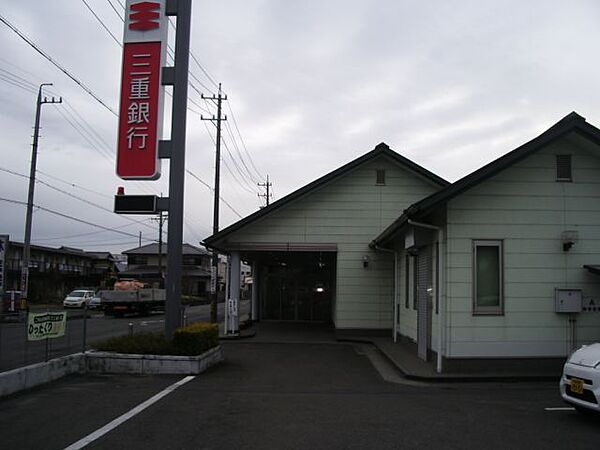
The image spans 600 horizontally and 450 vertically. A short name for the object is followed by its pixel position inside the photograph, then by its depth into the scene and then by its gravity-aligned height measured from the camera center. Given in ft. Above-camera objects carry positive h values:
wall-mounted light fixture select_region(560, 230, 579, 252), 38.65 +3.19
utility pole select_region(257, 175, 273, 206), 169.95 +25.45
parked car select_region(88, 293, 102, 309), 142.55 -7.03
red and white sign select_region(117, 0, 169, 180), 44.50 +13.77
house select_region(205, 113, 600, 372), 38.06 +2.07
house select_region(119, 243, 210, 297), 219.63 +3.92
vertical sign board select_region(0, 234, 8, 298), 76.89 +1.99
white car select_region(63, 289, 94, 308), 136.05 -5.72
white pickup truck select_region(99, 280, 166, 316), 114.32 -4.76
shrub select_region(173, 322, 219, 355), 40.98 -4.49
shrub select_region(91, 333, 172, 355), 40.93 -4.97
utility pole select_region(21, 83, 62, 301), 93.61 +8.93
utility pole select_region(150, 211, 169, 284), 181.38 +16.22
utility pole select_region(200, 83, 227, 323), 81.51 +8.36
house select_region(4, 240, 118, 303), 161.75 +0.61
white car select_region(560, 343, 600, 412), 23.81 -3.93
